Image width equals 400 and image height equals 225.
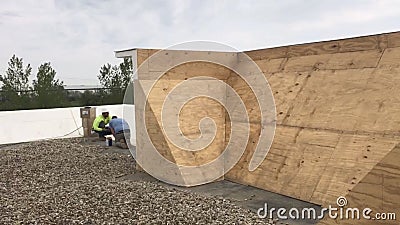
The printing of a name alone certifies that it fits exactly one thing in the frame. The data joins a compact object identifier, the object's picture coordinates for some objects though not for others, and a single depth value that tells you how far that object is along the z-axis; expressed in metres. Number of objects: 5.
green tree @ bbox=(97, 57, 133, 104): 15.38
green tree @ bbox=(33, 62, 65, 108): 13.48
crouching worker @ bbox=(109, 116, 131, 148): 9.24
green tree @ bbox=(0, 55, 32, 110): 12.71
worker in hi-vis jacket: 10.65
